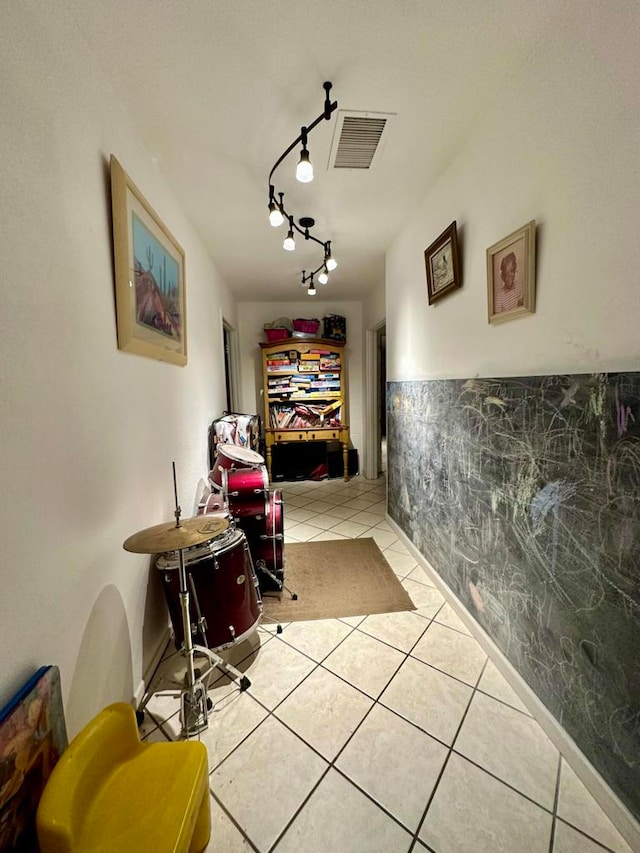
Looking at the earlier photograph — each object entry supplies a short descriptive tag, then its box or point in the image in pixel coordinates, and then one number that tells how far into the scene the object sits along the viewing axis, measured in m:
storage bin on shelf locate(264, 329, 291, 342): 4.41
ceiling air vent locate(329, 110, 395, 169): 1.43
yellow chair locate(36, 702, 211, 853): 0.67
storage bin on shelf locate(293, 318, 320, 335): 4.41
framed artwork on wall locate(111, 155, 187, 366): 1.24
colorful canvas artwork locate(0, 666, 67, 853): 0.66
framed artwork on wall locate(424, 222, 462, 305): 1.74
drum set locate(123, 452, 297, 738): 1.18
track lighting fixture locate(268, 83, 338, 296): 1.33
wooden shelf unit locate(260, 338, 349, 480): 4.43
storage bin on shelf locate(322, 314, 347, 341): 4.54
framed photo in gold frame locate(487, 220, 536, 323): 1.22
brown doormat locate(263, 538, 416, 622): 1.94
